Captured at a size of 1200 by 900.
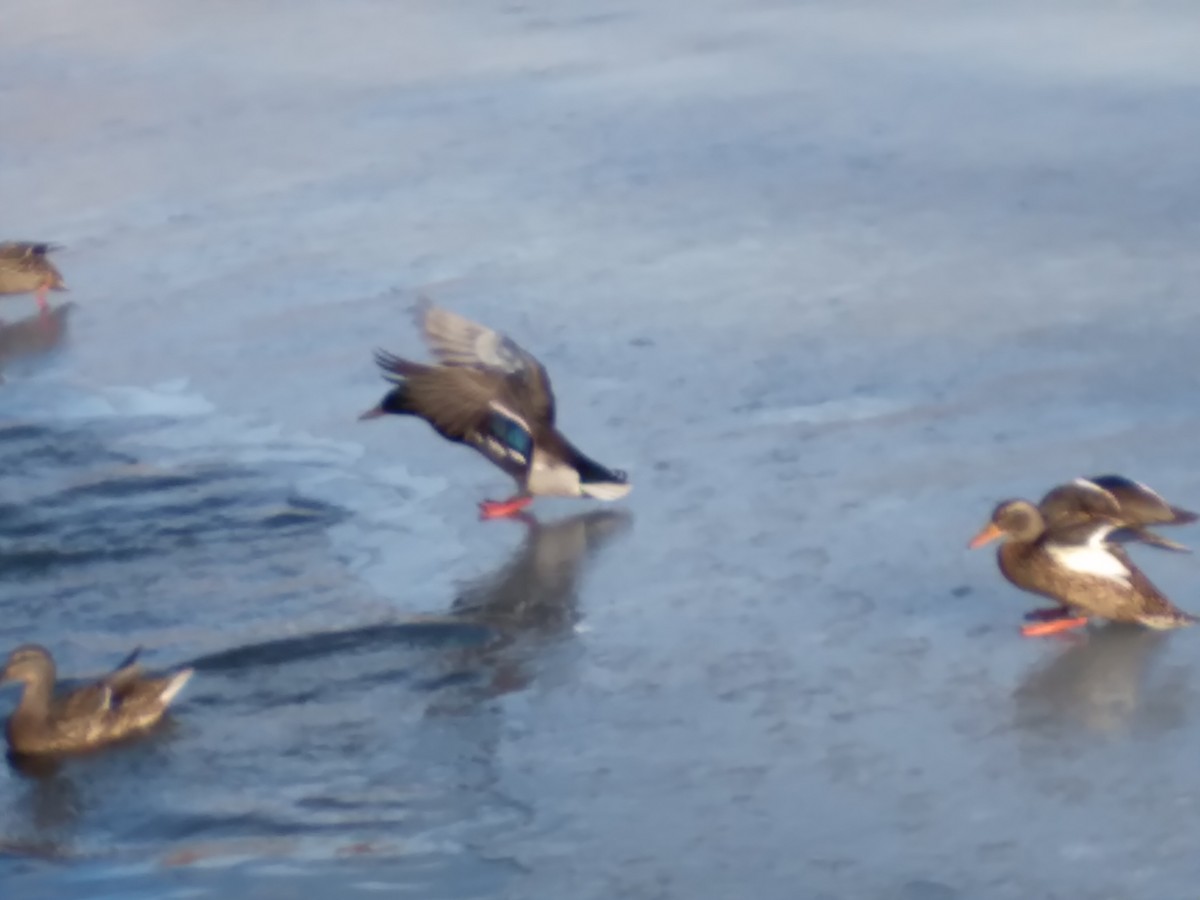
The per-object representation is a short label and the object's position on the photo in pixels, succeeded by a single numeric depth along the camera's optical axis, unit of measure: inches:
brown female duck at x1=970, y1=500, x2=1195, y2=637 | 450.9
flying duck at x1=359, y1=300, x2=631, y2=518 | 553.3
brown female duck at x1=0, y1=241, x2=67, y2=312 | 780.6
